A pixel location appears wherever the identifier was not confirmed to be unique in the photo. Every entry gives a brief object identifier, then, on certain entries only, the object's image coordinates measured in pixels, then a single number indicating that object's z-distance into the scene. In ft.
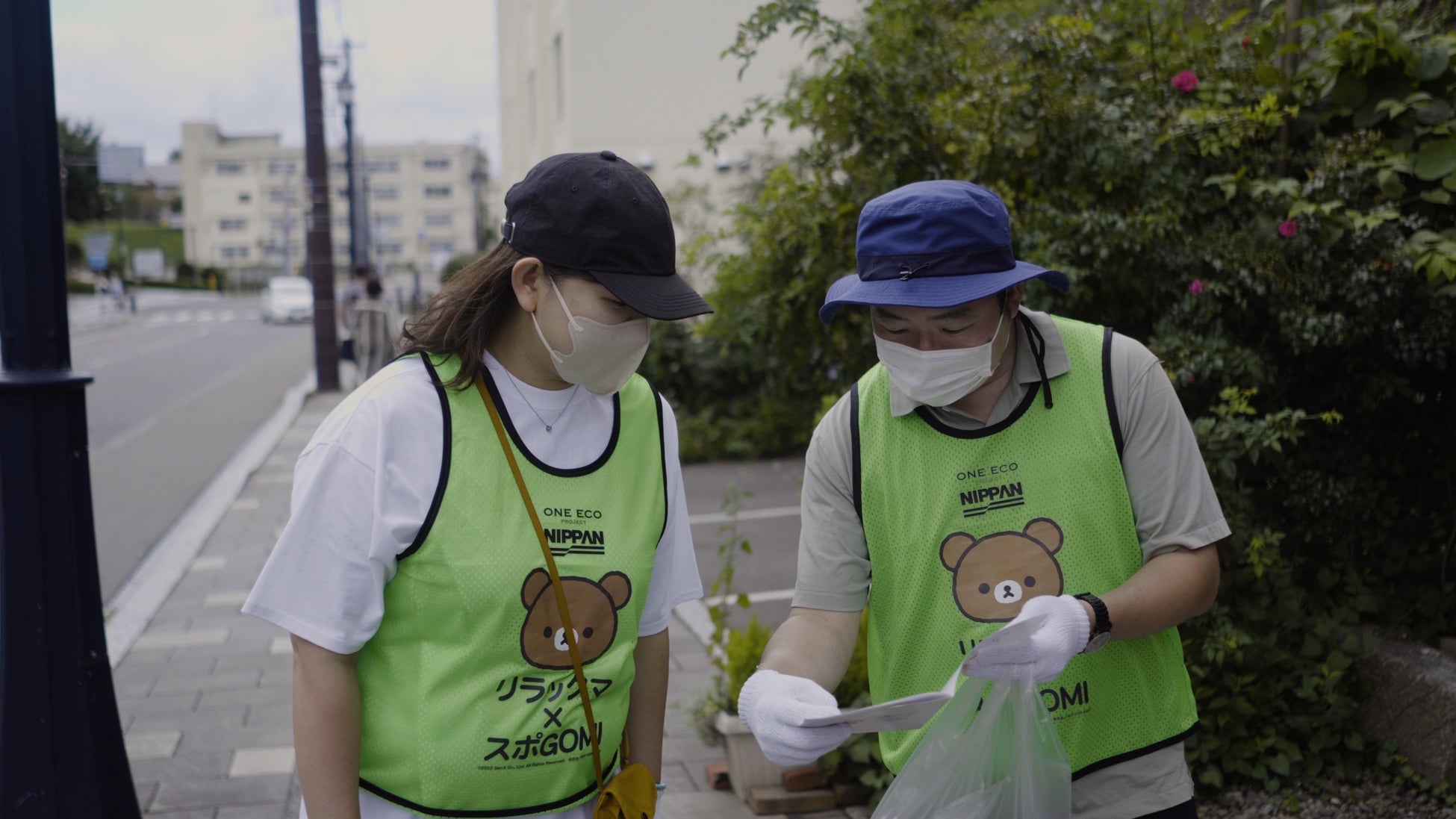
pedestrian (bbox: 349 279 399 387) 38.63
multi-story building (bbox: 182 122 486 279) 315.99
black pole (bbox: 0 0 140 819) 9.23
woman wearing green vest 5.27
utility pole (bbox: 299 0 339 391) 53.26
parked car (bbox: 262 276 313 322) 149.38
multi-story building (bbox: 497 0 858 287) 61.77
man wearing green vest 5.94
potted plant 11.67
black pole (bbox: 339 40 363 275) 84.99
